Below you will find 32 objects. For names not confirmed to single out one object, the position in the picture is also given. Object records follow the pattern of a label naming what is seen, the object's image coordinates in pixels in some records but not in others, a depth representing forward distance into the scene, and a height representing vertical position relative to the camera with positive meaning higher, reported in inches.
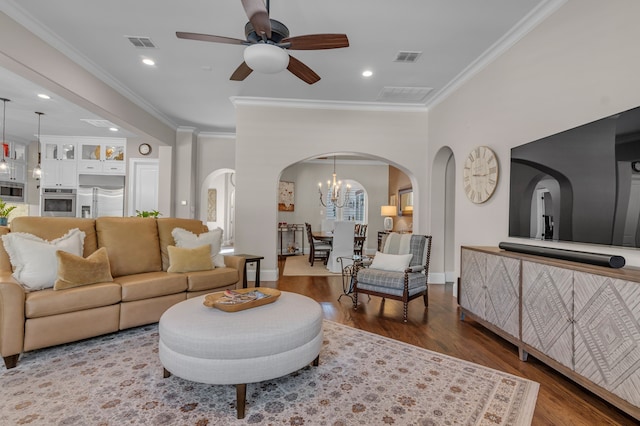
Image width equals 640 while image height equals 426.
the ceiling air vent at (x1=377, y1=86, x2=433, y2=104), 189.9 +75.6
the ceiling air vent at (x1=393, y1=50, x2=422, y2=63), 148.9 +76.9
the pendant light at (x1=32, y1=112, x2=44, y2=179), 236.7 +25.9
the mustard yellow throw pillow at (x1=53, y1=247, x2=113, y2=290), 106.7 -23.4
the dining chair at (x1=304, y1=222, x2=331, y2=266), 279.4 -34.4
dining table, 268.8 -24.0
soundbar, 75.4 -11.3
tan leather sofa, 93.9 -31.0
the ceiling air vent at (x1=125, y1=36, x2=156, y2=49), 139.1 +76.1
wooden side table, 163.7 -34.1
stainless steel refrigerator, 285.3 +8.6
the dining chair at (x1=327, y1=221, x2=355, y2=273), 243.5 -24.5
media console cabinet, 68.1 -28.2
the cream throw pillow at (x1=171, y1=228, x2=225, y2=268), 150.6 -16.2
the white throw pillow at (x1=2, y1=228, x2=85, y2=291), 103.0 -18.9
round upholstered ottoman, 71.7 -33.2
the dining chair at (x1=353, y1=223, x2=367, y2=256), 270.5 -25.9
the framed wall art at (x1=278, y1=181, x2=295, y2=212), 362.0 +14.9
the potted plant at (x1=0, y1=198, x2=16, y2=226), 166.0 -7.1
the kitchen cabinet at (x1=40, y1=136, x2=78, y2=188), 284.0 +39.2
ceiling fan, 94.7 +54.2
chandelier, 336.8 +21.0
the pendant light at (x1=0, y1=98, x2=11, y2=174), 206.8 +64.3
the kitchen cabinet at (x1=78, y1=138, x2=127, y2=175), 289.7 +47.8
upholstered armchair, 141.8 -29.4
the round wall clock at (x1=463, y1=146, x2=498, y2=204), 144.3 +19.6
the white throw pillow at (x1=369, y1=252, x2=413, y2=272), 150.9 -25.2
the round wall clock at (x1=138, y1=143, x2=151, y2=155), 289.9 +54.4
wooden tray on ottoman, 85.8 -27.4
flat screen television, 80.7 +9.7
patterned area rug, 69.9 -47.5
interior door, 290.8 +19.7
